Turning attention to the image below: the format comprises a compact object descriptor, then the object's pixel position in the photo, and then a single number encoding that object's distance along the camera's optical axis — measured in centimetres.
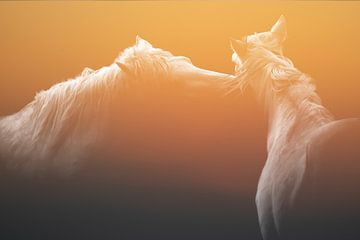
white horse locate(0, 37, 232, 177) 2651
